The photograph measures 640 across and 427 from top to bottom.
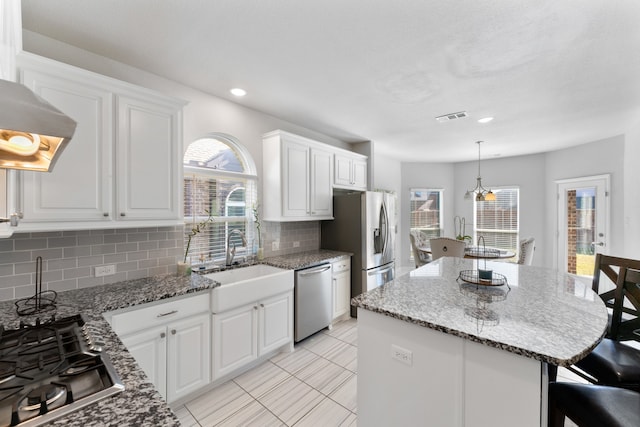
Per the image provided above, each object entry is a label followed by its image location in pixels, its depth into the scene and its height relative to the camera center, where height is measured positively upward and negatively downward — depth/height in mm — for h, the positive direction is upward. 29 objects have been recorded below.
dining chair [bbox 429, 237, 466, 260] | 4172 -564
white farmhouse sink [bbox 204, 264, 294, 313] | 2207 -688
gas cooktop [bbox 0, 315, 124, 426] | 753 -550
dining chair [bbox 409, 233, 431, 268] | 5039 -832
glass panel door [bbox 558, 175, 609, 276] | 4492 -187
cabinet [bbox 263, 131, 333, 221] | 3189 +432
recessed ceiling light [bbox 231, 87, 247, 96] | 2689 +1224
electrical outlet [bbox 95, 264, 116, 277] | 2096 -463
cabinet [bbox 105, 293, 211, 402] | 1774 -927
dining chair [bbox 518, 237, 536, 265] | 4301 -628
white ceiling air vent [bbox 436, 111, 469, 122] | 3277 +1194
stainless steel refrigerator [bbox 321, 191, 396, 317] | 3715 -332
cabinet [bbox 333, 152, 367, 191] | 3977 +637
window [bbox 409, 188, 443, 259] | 6641 +18
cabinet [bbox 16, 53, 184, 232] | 1643 +376
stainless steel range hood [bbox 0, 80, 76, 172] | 868 +320
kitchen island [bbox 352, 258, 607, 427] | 1080 -620
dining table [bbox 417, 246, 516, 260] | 4158 -673
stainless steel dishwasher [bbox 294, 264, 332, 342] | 2938 -1018
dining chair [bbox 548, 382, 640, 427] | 1062 -811
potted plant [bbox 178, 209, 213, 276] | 2455 -255
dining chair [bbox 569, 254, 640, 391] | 1376 -787
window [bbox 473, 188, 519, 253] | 6070 -193
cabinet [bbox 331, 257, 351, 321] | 3514 -1021
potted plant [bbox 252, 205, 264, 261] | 3277 -102
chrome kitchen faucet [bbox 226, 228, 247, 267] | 2854 -395
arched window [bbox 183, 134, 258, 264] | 2762 +192
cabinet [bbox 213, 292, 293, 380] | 2240 -1103
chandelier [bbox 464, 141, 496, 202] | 4895 +286
